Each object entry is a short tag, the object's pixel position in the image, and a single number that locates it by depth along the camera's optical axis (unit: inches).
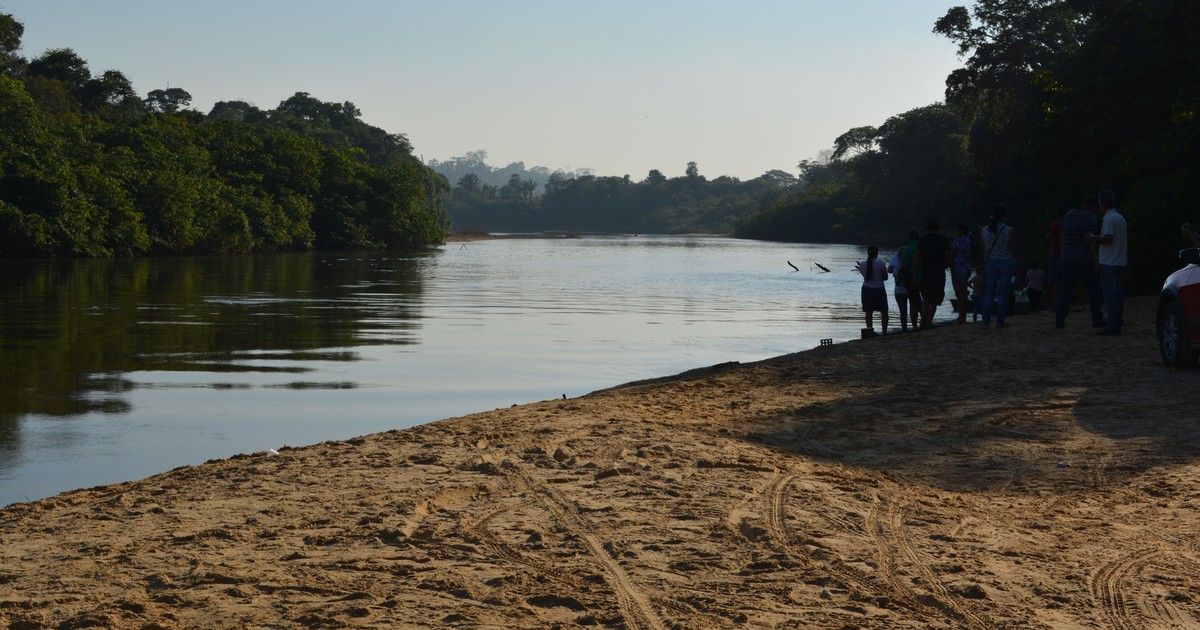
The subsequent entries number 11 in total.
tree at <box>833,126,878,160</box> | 4542.3
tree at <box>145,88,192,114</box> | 5113.2
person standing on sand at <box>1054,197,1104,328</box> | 563.5
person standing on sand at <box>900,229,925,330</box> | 665.6
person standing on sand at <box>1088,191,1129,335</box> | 530.0
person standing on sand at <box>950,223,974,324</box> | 677.3
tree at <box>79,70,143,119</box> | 3189.0
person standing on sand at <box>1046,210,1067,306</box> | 666.2
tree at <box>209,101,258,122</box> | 5683.1
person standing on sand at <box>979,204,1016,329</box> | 587.5
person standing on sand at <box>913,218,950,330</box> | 636.1
